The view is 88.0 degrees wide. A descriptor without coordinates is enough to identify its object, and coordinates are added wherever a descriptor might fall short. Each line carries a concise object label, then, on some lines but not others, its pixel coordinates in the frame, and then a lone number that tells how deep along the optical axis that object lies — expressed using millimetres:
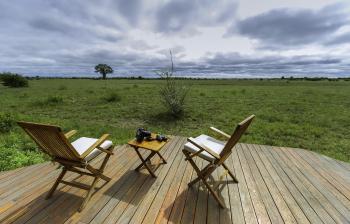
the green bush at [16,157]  3317
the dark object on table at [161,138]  3186
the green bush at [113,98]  12747
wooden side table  2869
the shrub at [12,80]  27484
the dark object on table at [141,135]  3176
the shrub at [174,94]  8070
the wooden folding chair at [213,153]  2324
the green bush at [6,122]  5527
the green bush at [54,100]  11530
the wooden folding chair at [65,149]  2055
